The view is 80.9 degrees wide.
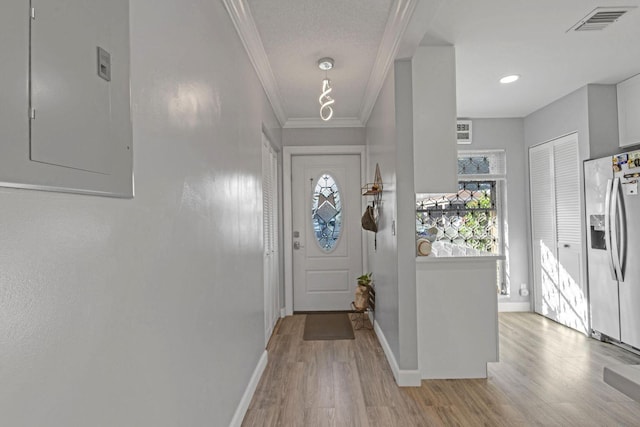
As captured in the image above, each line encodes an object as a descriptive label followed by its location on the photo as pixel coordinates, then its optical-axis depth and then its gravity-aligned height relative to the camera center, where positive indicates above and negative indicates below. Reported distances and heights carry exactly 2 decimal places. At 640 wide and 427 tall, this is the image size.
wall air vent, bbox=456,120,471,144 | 4.79 +1.12
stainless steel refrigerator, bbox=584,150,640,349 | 3.24 -0.26
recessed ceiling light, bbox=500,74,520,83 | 3.60 +1.36
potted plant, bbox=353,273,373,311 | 4.15 -0.84
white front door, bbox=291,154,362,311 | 4.86 -0.12
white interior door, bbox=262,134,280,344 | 3.73 -0.15
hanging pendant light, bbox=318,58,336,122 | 3.02 +1.29
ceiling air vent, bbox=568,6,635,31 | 2.48 +1.37
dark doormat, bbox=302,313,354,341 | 3.85 -1.18
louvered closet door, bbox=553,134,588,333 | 3.95 -0.18
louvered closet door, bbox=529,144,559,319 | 4.38 -0.15
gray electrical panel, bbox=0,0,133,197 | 0.61 +0.25
